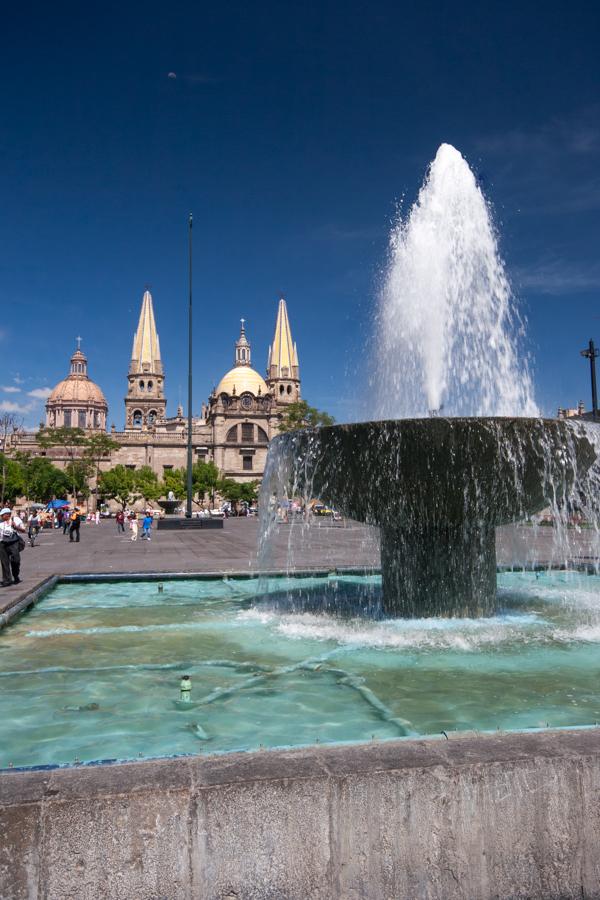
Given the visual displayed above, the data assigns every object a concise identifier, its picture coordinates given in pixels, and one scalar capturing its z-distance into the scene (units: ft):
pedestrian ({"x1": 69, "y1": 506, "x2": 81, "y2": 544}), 71.15
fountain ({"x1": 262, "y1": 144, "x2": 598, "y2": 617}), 18.08
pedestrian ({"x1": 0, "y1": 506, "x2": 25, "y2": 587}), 27.30
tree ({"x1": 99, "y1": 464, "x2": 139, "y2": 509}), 218.59
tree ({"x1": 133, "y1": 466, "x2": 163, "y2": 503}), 219.61
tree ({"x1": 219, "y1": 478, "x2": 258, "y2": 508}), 225.76
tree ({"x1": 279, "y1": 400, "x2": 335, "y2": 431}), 164.55
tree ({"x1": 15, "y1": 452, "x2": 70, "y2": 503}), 189.26
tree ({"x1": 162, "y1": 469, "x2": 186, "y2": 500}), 219.20
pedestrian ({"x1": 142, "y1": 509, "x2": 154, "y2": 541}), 73.91
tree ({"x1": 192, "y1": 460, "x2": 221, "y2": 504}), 229.66
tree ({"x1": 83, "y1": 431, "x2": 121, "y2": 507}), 240.32
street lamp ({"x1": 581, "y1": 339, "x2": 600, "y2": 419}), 79.92
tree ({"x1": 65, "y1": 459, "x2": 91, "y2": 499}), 215.72
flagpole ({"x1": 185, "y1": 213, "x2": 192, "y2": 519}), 101.41
